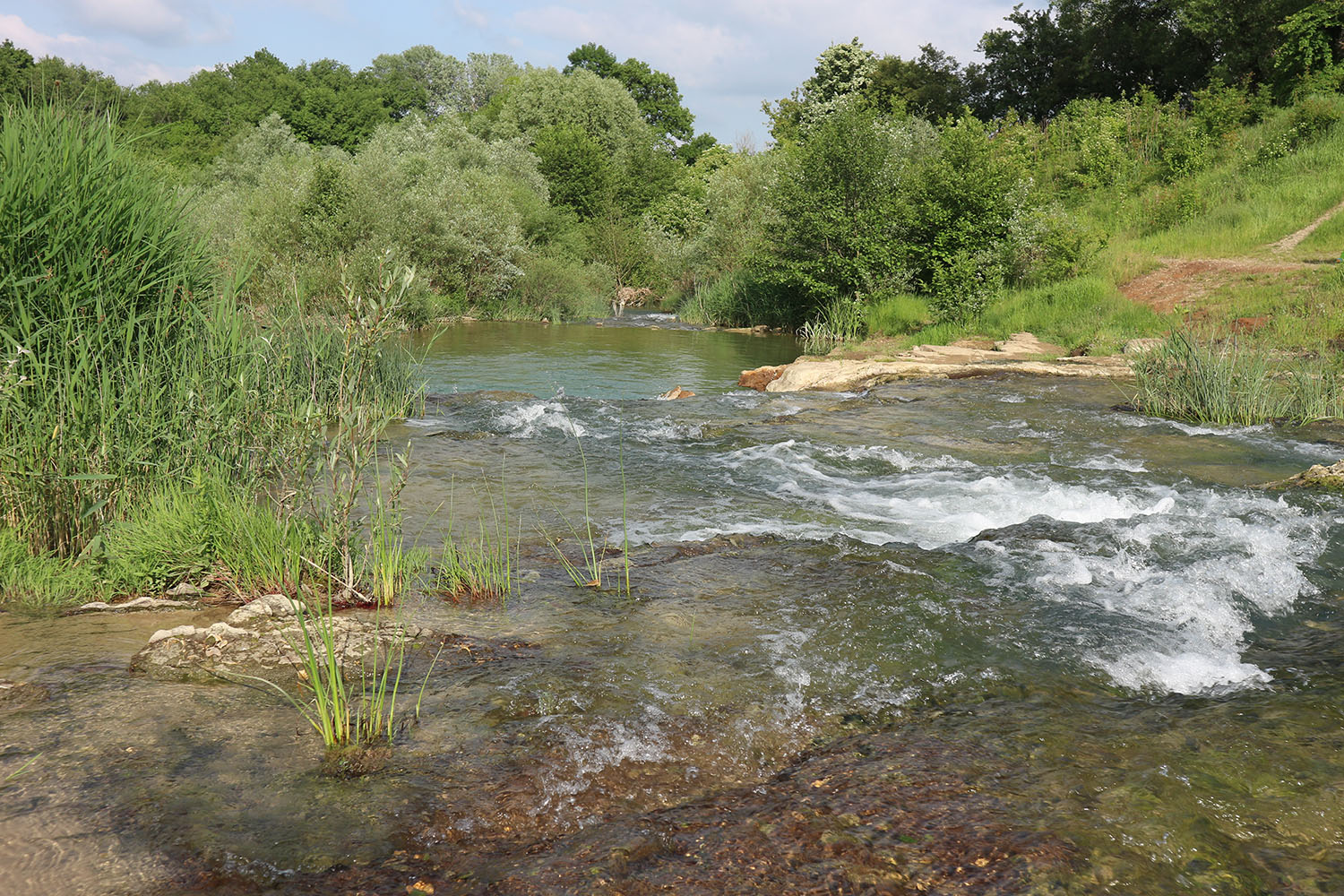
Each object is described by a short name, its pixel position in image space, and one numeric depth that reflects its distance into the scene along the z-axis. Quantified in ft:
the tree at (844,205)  80.23
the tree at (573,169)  165.68
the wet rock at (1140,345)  50.60
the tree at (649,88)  254.68
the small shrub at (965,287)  71.41
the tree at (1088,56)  106.42
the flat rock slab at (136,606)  15.81
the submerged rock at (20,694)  11.62
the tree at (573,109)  190.39
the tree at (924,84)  131.03
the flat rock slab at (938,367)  54.49
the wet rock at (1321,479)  26.30
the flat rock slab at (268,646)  13.16
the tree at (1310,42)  84.58
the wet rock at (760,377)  59.36
